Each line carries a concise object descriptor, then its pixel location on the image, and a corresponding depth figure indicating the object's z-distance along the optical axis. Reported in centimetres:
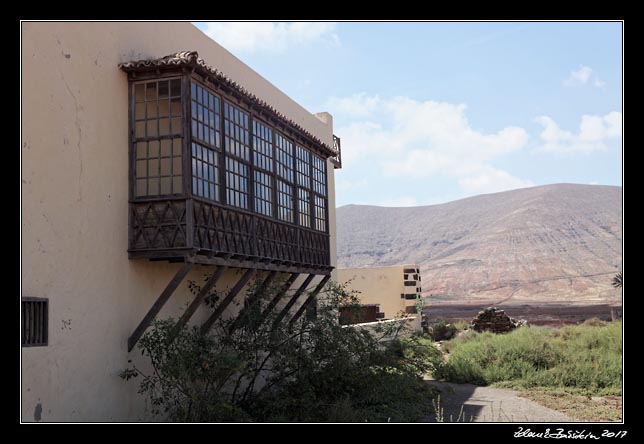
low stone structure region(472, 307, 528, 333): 3016
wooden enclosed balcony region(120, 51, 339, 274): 1132
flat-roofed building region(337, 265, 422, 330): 3347
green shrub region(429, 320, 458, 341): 3262
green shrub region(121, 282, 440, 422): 1128
